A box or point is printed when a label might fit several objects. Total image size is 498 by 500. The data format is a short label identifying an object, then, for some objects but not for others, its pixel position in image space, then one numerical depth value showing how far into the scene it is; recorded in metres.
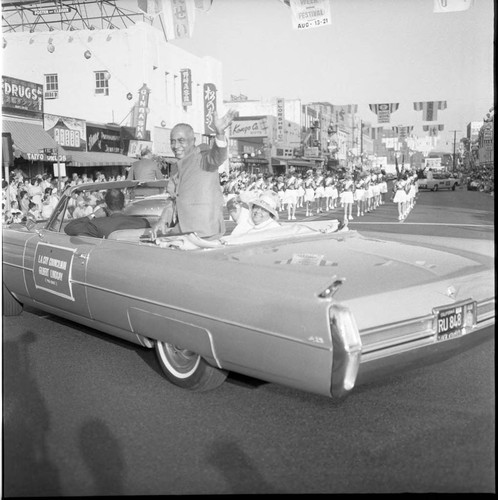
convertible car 3.02
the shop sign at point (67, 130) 22.86
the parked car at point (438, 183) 43.75
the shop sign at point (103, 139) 25.91
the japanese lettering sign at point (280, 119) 51.19
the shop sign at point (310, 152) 57.66
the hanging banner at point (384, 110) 27.03
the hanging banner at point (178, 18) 8.54
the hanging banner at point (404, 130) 48.78
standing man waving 4.77
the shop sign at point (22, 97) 20.34
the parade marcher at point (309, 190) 23.54
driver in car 5.09
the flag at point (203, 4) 7.44
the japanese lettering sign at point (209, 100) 30.37
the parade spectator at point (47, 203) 13.29
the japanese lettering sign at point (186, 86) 30.02
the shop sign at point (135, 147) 27.70
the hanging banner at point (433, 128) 40.11
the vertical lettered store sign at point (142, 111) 26.97
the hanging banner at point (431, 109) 27.58
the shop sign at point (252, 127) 47.62
